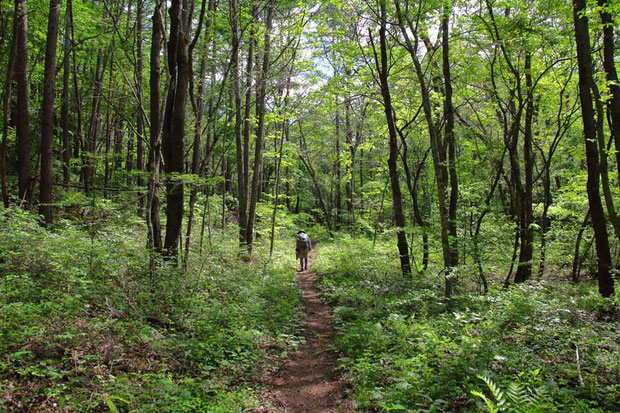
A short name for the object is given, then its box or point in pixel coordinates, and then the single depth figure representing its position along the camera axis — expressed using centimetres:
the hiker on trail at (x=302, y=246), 1412
